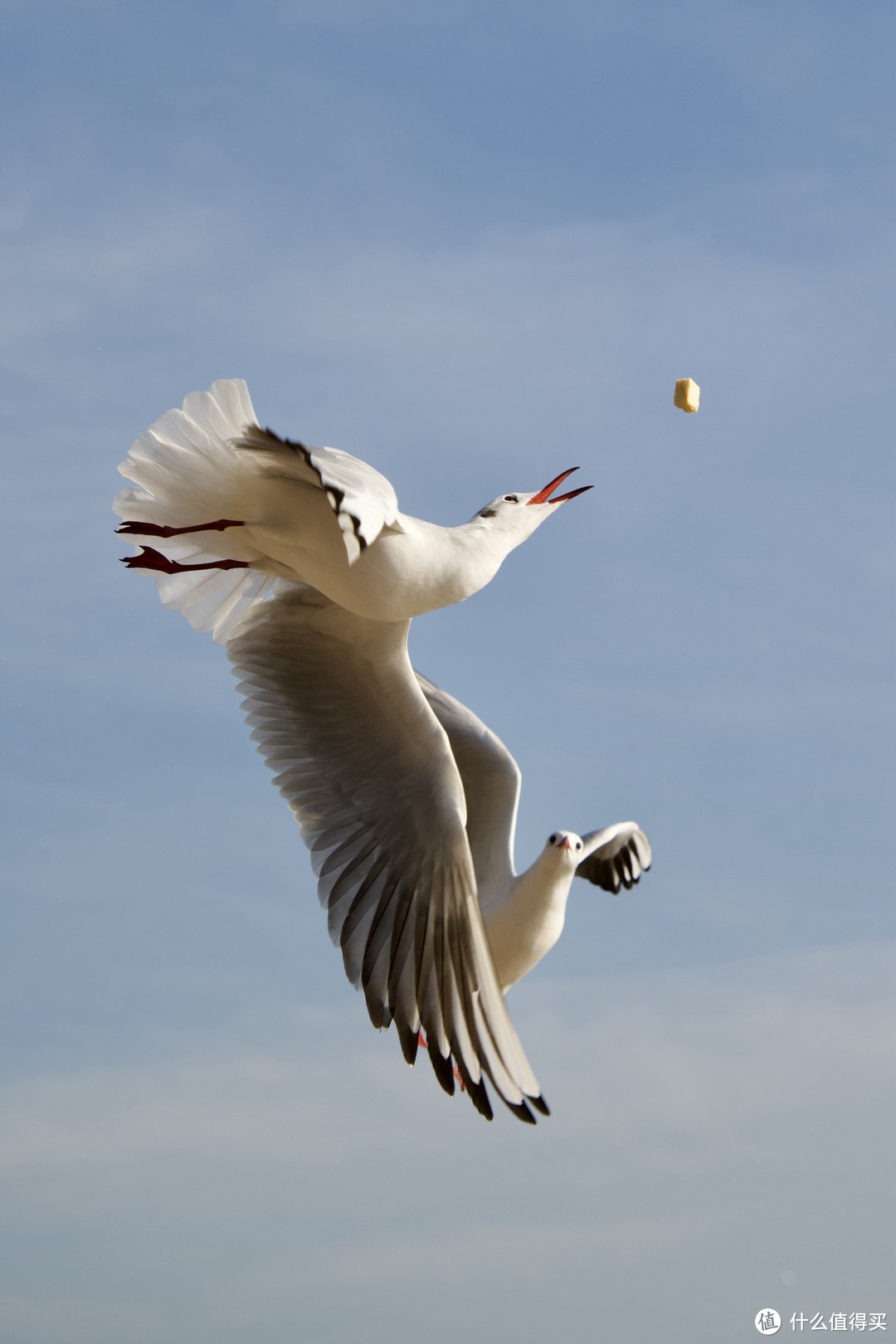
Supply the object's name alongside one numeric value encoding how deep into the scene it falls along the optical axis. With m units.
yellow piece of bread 4.99
